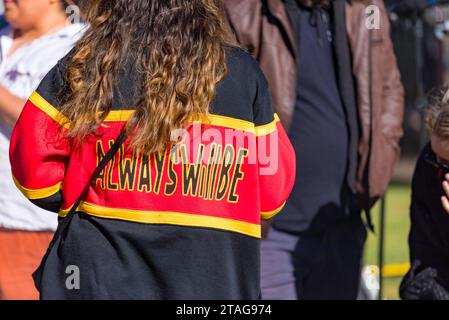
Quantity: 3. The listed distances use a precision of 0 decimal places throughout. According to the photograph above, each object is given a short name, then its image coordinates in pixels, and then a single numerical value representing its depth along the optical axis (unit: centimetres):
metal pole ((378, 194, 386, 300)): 831
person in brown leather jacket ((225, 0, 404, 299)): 722
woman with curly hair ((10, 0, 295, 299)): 493
